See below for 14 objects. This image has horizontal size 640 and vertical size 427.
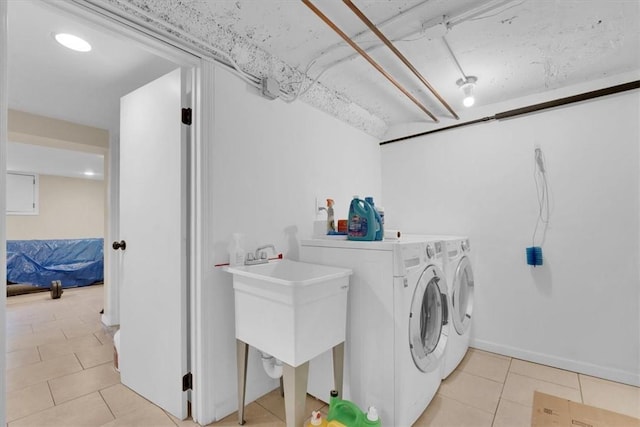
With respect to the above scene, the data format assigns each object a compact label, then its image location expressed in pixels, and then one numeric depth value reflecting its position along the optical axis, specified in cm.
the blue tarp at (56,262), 434
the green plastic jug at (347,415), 131
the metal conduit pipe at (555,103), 199
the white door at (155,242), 159
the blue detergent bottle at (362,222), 167
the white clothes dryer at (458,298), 199
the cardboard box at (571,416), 155
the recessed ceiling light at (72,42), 161
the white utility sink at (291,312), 129
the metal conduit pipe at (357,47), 134
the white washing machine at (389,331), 145
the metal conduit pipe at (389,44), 136
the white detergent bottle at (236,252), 165
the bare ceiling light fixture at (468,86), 219
